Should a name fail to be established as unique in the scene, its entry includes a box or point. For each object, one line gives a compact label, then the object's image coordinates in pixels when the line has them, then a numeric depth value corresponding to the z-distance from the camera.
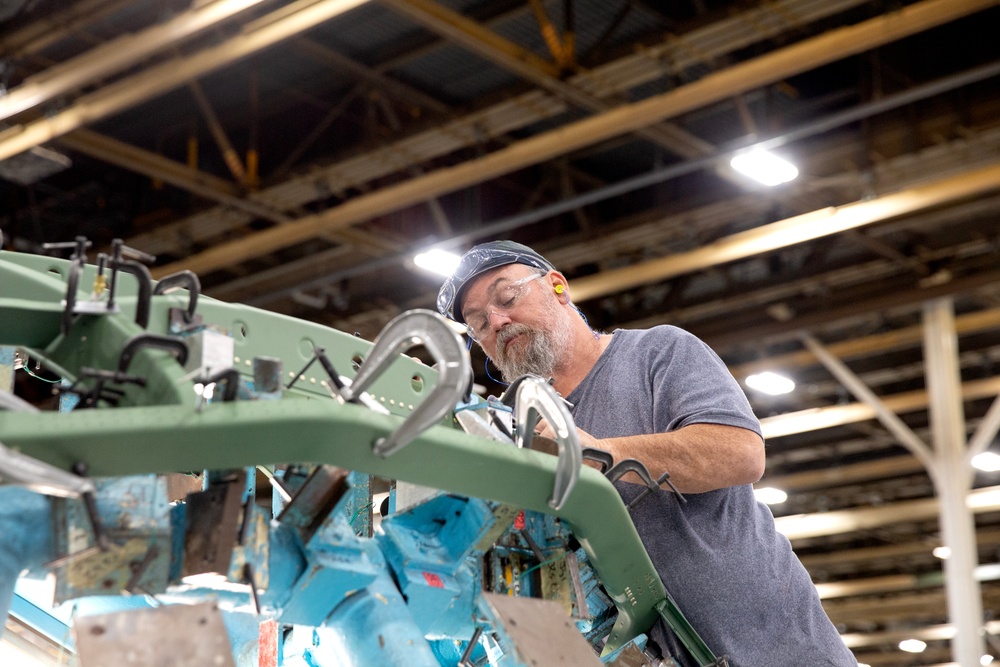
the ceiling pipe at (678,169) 6.53
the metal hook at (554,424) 1.64
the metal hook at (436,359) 1.42
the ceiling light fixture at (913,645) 18.66
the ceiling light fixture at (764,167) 7.14
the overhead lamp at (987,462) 11.23
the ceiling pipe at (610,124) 6.34
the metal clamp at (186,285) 1.68
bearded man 2.16
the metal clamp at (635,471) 1.94
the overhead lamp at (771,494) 13.36
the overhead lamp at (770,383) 10.32
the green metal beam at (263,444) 1.36
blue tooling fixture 1.40
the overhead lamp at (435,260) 8.16
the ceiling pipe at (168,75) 6.27
